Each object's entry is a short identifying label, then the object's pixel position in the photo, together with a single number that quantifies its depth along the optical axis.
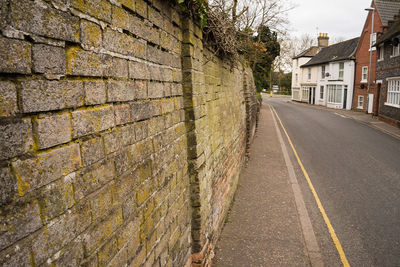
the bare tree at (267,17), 19.28
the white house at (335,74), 30.61
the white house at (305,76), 39.47
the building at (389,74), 18.55
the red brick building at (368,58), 24.48
